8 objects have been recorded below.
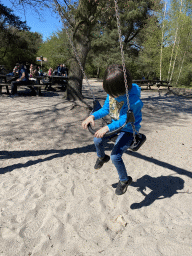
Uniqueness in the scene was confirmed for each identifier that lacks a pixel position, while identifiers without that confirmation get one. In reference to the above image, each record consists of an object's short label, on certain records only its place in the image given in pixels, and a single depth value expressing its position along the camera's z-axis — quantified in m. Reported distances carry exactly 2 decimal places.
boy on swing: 1.94
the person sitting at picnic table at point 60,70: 13.52
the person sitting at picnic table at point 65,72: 13.96
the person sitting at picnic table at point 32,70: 10.80
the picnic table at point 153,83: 14.65
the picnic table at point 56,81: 10.36
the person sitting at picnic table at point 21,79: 8.45
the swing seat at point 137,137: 2.14
